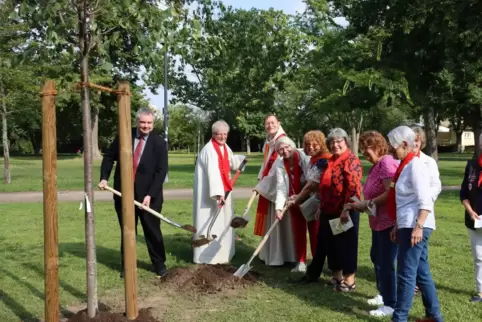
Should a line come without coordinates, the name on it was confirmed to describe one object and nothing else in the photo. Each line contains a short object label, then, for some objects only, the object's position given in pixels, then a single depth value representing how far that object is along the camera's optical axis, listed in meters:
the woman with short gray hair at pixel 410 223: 4.40
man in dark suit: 6.63
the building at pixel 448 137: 87.64
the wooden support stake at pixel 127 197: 4.43
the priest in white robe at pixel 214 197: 7.14
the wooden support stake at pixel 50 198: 4.13
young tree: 3.96
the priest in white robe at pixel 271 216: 7.26
